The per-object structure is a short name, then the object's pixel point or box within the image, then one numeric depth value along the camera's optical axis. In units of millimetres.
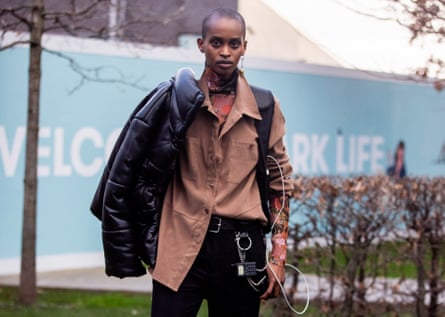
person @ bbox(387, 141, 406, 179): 27657
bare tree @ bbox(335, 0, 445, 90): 8462
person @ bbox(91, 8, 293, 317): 5860
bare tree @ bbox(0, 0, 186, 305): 14069
